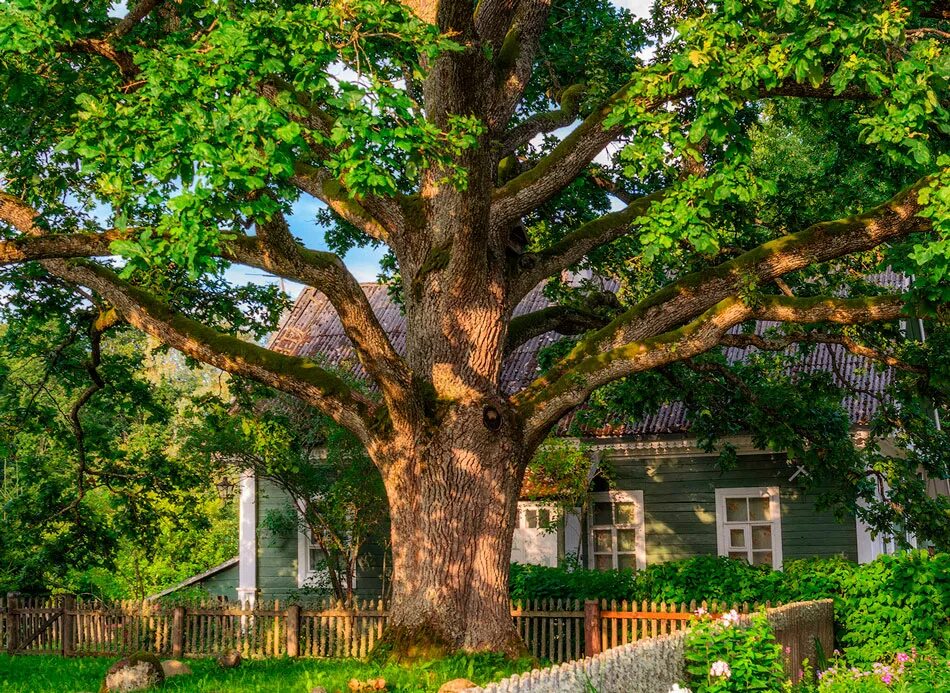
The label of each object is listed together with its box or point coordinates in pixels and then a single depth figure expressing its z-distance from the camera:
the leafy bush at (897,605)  14.09
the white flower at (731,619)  10.23
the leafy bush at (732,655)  10.05
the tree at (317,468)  18.98
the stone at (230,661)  16.61
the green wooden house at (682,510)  20.91
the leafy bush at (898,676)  10.94
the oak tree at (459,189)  9.22
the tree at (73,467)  17.50
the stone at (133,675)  13.12
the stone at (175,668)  14.99
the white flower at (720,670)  9.62
